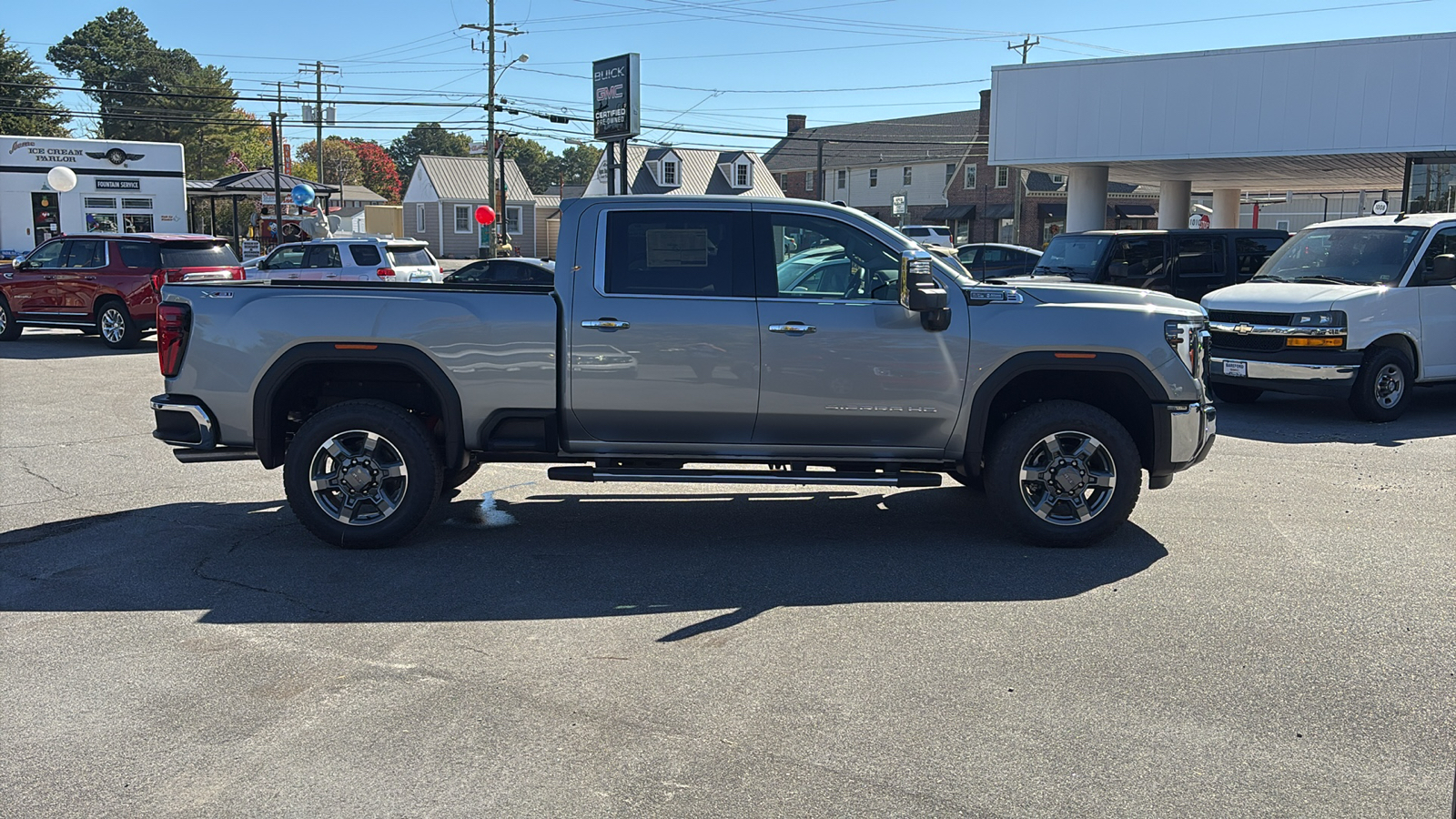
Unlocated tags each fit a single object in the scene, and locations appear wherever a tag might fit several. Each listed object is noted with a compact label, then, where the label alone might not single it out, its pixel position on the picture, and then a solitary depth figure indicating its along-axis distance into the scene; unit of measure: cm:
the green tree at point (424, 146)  14312
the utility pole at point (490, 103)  4694
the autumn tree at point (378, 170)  11819
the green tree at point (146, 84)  8081
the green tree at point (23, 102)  6438
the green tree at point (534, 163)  14800
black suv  1566
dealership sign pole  3569
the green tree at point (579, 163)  15920
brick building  5950
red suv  1834
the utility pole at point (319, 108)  5784
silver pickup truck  648
